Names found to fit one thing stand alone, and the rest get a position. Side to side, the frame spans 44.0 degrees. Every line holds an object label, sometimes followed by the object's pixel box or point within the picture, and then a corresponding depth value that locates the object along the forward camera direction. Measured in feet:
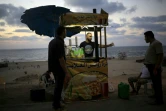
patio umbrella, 28.58
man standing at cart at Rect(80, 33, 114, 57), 24.61
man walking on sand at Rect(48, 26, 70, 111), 16.94
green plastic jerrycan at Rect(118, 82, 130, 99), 21.74
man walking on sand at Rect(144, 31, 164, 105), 19.04
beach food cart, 21.38
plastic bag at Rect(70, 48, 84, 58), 23.49
